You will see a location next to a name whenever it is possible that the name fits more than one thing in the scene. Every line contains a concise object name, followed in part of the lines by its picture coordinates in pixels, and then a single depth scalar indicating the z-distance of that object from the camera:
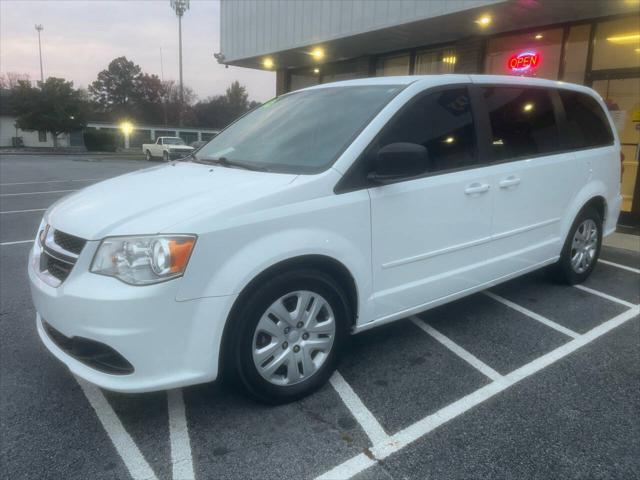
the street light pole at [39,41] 66.22
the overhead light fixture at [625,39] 7.62
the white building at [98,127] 46.66
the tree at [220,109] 73.56
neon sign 8.91
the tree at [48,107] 40.44
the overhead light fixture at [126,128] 49.34
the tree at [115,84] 81.19
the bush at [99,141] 41.31
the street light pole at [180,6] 50.12
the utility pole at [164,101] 67.50
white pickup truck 28.51
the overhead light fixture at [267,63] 13.54
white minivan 2.32
